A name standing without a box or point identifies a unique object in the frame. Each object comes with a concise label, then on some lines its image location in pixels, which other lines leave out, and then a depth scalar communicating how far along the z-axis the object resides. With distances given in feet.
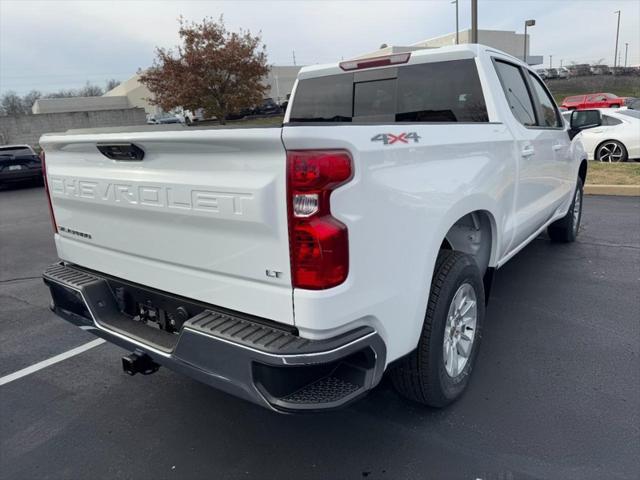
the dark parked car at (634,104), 76.73
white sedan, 38.19
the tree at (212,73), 76.74
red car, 92.63
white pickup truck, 6.53
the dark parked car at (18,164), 51.08
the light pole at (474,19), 43.47
